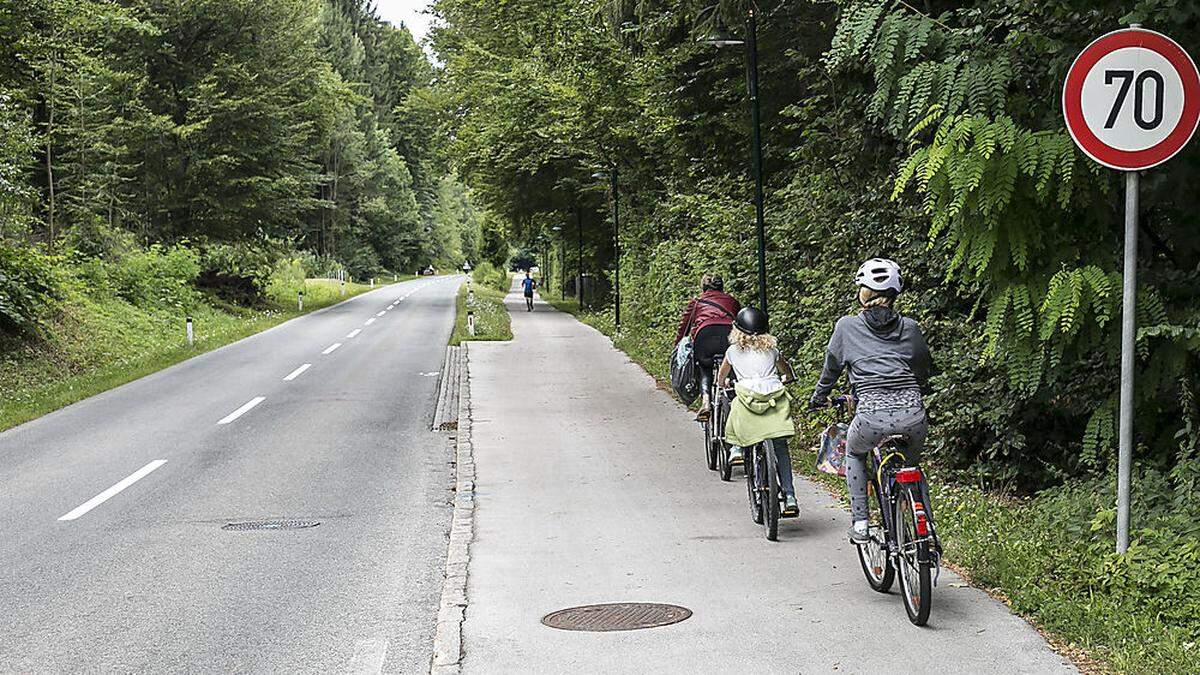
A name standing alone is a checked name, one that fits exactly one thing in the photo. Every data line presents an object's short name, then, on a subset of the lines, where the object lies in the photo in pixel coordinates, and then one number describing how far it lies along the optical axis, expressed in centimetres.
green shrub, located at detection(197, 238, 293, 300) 4412
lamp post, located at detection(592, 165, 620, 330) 3262
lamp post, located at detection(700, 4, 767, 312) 1270
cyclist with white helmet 612
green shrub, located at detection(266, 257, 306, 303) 5391
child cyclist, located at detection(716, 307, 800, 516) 802
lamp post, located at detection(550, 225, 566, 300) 5743
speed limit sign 567
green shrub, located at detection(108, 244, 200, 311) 3497
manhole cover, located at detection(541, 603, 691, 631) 610
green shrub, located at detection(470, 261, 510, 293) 8262
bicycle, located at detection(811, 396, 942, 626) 570
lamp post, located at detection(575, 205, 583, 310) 4482
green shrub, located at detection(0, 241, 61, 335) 2244
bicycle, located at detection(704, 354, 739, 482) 1020
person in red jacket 1083
